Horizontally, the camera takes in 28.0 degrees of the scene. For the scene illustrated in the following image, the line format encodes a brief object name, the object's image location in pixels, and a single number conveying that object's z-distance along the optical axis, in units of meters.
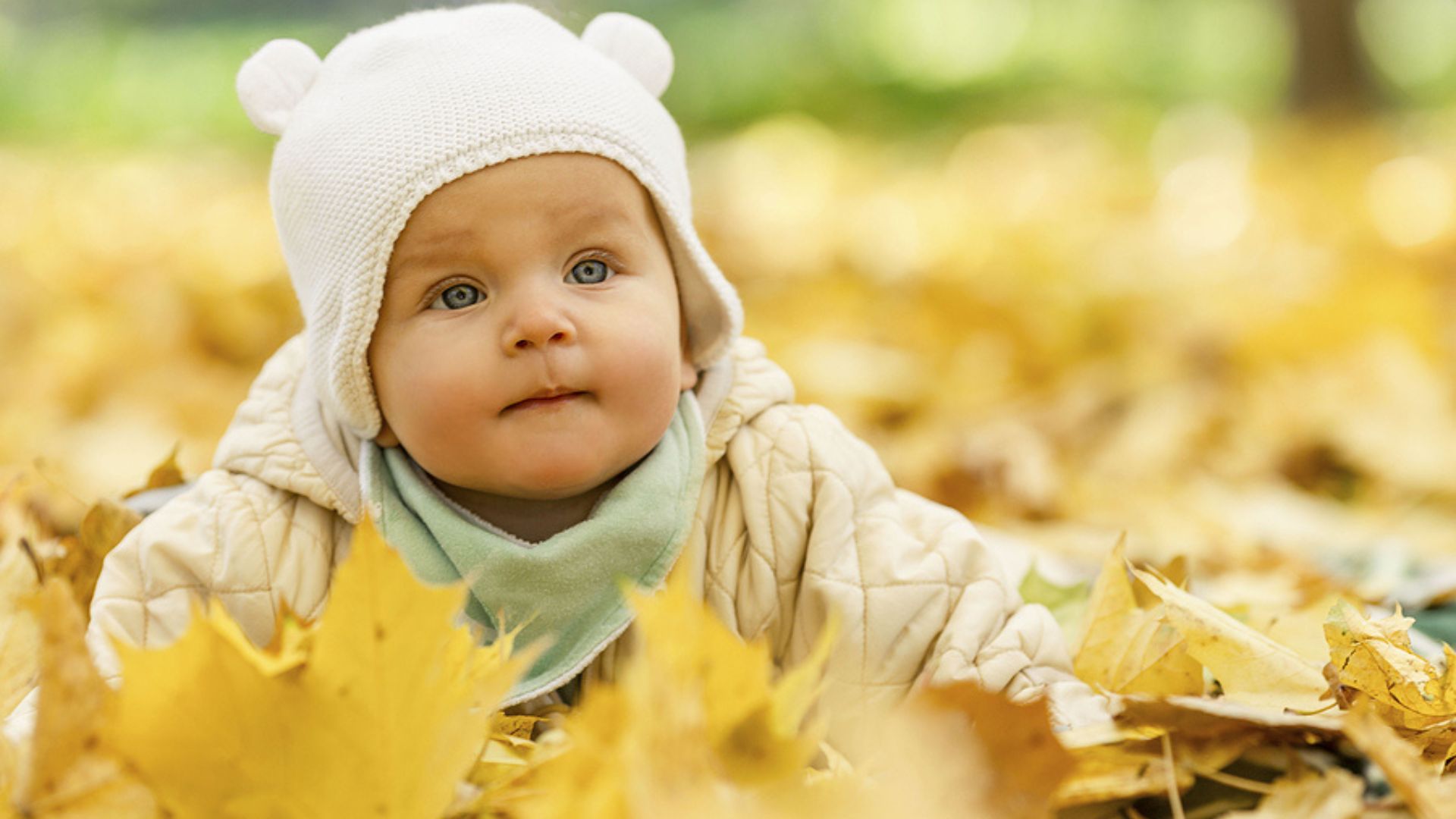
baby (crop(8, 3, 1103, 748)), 0.93
